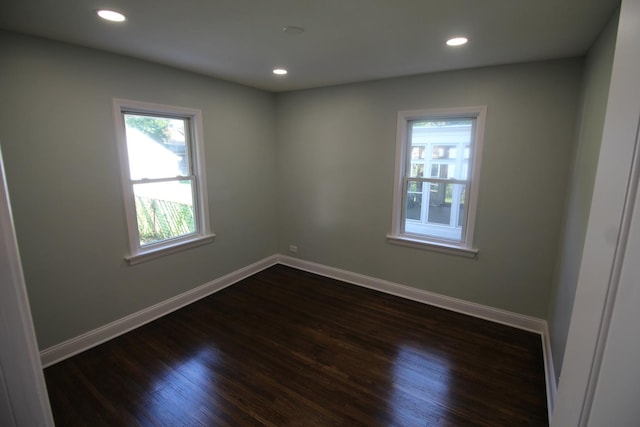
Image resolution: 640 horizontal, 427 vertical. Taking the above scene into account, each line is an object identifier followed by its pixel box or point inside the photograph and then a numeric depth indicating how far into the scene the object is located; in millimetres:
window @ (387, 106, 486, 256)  3092
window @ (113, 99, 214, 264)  2826
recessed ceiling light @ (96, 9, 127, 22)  1795
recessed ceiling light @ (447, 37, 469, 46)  2179
